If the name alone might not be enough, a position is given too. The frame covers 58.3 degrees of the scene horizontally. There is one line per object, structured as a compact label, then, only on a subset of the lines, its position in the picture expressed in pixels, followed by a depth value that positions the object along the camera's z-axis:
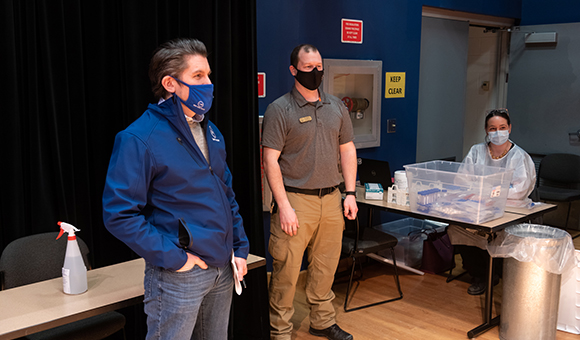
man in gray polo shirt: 2.91
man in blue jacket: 1.67
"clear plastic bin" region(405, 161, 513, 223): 3.18
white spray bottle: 2.00
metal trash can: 3.03
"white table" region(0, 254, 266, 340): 1.78
